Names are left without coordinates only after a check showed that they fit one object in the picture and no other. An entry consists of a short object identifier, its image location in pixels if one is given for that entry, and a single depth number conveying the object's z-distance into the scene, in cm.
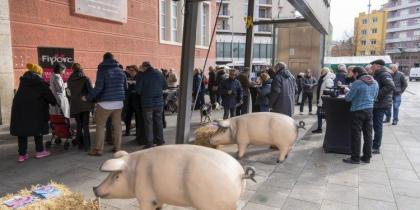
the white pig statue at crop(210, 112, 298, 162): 584
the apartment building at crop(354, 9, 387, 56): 8294
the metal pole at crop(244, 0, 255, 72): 1040
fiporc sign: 1054
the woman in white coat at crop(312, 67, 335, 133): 906
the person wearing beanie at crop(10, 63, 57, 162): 594
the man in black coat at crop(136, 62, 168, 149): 688
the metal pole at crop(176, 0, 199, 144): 577
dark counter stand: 686
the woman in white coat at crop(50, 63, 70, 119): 713
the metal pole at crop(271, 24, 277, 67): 1761
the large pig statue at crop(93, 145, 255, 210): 304
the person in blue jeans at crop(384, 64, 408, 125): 1038
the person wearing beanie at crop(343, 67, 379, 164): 603
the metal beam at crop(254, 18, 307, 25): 1209
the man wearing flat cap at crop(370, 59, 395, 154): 675
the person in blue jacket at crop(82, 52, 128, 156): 614
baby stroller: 691
